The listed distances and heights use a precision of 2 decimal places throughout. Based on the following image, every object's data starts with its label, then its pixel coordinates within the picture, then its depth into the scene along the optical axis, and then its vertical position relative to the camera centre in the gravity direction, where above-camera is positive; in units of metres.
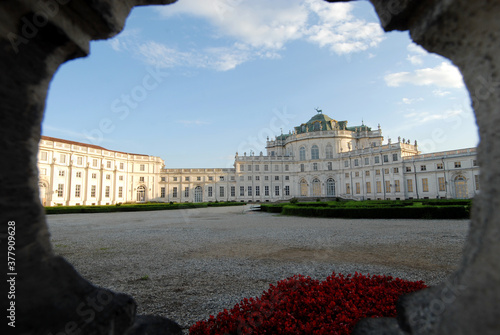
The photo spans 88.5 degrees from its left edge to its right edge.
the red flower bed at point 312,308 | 2.50 -1.25
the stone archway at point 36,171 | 1.18 +0.18
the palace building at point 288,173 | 39.28 +3.95
